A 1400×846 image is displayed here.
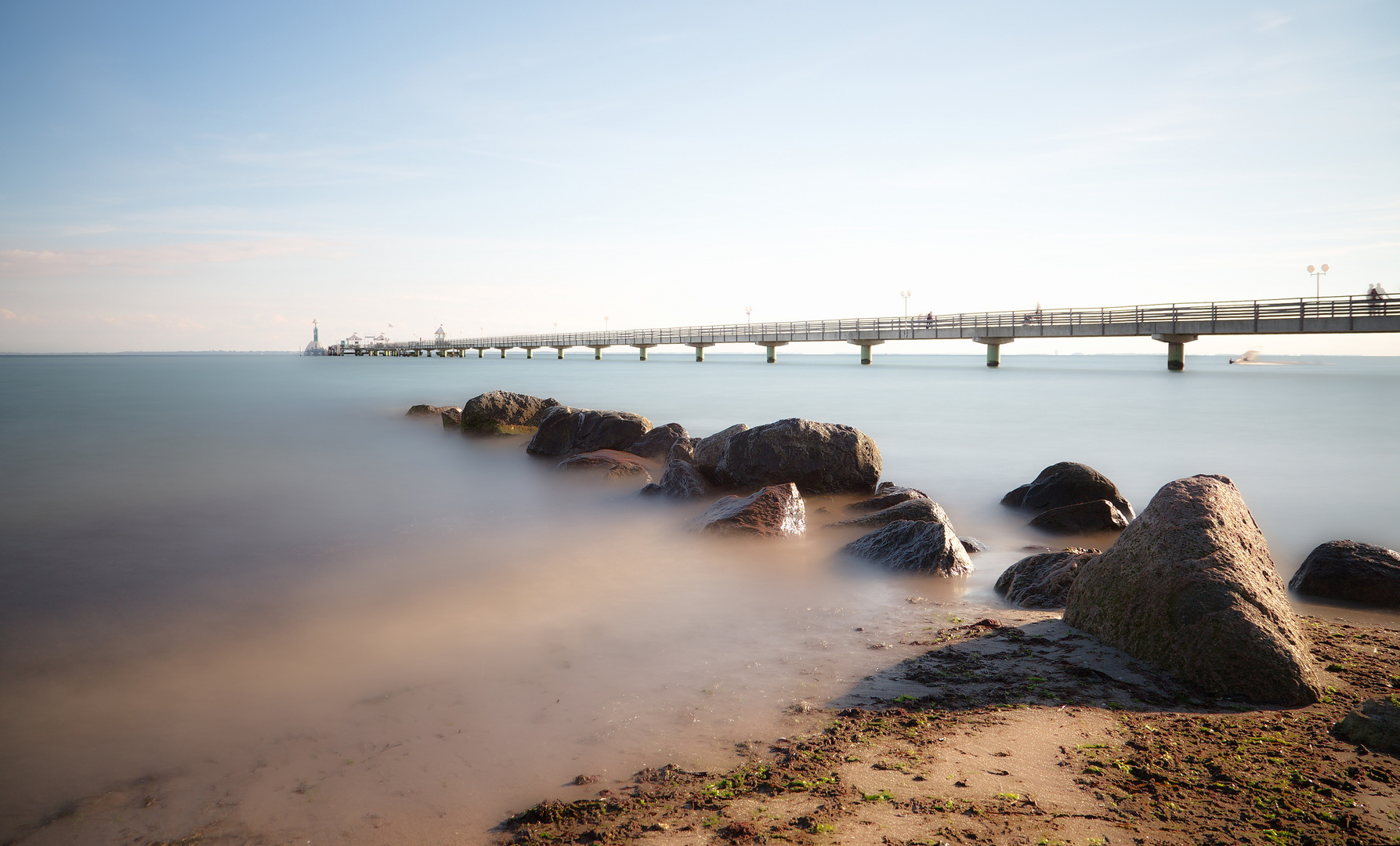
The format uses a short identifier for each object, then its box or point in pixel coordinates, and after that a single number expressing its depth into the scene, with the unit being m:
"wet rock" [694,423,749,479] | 9.94
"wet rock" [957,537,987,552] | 7.20
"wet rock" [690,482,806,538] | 7.33
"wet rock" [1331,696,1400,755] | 3.04
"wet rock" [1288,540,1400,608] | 5.29
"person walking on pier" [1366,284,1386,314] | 35.03
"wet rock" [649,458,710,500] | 9.41
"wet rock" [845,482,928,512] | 8.47
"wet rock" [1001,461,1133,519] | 8.63
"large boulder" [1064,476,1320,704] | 3.63
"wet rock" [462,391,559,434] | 17.55
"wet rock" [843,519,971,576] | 6.16
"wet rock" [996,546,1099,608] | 5.26
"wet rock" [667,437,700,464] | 11.89
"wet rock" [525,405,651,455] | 13.68
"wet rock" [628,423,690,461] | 13.04
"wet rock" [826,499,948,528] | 7.45
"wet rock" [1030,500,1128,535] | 7.75
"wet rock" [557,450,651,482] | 10.93
